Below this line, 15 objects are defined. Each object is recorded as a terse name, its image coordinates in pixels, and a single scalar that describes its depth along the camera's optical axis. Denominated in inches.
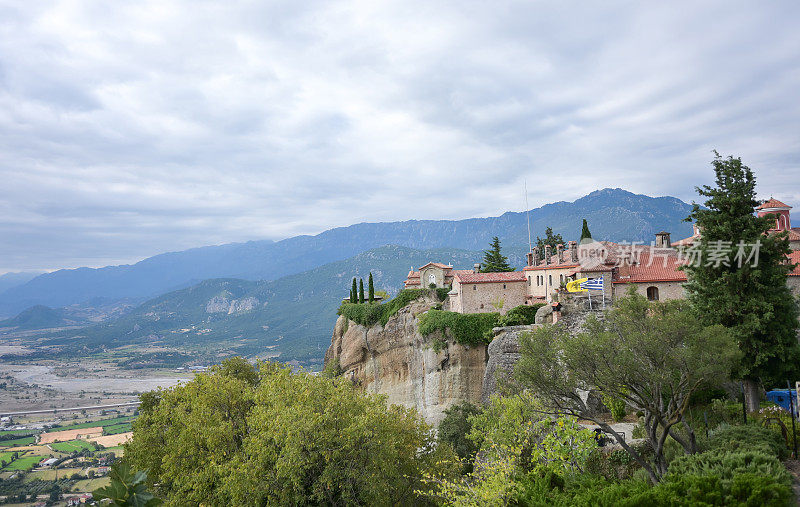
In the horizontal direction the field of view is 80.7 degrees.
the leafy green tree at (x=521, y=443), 697.3
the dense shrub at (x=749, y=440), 621.7
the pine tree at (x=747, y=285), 943.7
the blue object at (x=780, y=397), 957.8
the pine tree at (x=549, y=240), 2937.5
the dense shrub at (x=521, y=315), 1518.2
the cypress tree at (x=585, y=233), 2126.0
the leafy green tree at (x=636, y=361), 639.1
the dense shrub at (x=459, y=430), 1264.8
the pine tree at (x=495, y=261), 2712.4
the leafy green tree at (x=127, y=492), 330.0
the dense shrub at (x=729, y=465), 503.2
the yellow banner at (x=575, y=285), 1503.9
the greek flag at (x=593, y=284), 1382.9
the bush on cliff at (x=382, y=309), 1999.3
